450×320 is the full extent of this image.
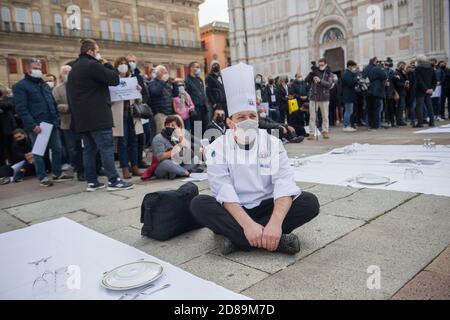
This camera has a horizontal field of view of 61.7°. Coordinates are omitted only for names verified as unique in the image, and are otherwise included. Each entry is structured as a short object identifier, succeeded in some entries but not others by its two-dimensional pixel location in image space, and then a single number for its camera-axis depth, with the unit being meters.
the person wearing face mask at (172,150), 5.29
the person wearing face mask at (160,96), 6.57
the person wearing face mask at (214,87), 7.27
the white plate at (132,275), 1.99
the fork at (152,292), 1.92
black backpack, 2.79
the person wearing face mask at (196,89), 7.57
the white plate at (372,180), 3.91
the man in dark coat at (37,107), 5.19
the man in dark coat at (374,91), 8.98
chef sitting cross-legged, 2.34
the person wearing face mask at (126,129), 5.27
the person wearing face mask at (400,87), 9.66
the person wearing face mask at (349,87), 9.21
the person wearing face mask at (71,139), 5.81
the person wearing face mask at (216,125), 6.21
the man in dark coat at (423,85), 8.86
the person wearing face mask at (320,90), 8.31
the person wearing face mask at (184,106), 7.09
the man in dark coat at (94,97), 4.42
